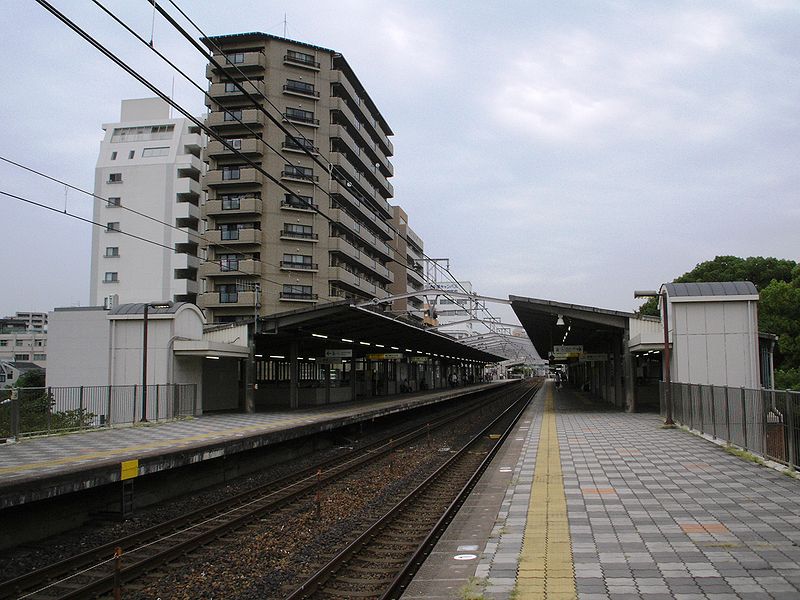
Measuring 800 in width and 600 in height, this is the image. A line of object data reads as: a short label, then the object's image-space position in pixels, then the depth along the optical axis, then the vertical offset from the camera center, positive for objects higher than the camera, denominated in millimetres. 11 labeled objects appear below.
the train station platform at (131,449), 9767 -1939
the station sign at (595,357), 34344 -207
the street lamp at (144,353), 20866 -61
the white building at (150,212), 55219 +11299
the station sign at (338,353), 31391 -40
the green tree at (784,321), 32294 +1572
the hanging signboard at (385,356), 39528 -214
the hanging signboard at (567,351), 34597 +90
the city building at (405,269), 83012 +10318
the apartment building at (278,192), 51312 +12317
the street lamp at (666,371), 20248 -545
